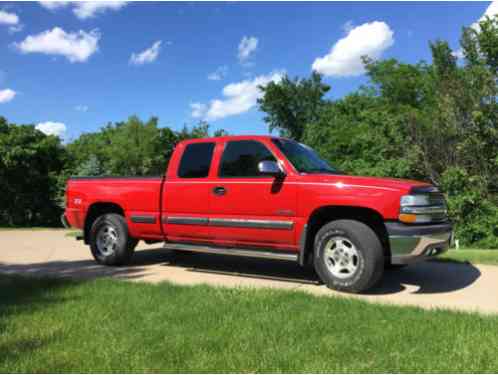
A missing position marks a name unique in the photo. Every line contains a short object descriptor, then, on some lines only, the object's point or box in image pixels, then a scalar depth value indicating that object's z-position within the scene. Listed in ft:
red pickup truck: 17.60
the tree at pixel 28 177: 79.66
